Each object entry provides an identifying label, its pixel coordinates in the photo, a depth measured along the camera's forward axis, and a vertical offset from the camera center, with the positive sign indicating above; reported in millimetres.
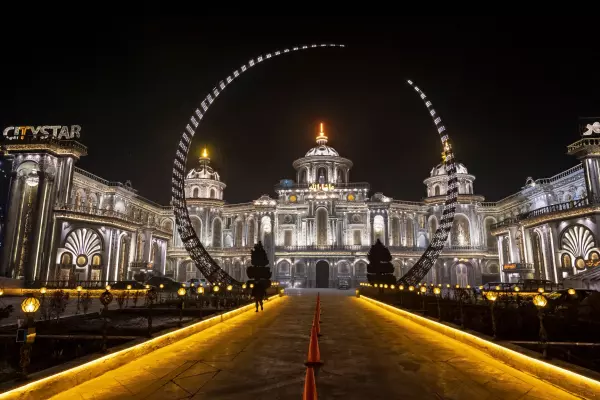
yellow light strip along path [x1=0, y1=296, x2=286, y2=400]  6149 -2106
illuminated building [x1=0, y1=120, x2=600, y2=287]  43625 +6370
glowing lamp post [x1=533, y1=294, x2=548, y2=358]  7758 -975
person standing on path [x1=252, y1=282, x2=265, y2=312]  21547 -1335
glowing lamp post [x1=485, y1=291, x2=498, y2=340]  9749 -809
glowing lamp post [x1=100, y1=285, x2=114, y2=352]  10312 -813
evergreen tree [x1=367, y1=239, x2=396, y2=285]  36250 +310
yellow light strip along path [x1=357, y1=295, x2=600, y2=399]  6422 -2046
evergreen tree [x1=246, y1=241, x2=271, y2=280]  33594 +333
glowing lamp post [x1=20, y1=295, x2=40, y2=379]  5984 -1030
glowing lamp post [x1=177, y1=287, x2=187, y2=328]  13785 -853
